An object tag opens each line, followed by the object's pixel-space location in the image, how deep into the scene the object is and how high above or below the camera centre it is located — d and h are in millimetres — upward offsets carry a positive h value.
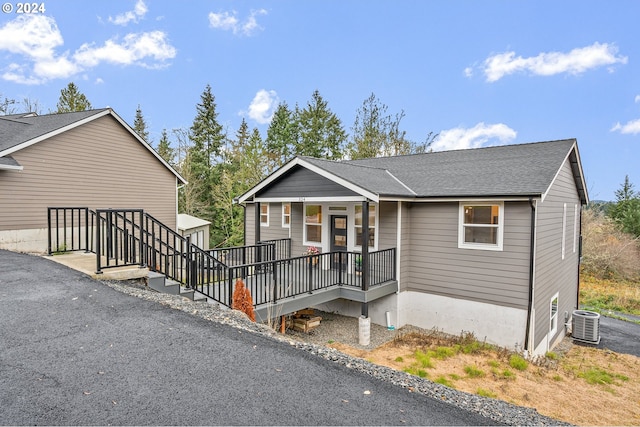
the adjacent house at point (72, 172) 9477 +909
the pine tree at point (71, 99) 27609 +8101
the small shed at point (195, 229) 18878 -1633
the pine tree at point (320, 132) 29891 +6228
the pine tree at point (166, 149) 33688 +5169
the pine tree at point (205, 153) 28594 +4247
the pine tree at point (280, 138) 30398 +5842
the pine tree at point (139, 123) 36219 +8273
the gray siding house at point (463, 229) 8664 -719
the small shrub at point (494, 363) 7570 -3563
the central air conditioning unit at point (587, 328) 10938 -3934
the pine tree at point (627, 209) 24412 -191
